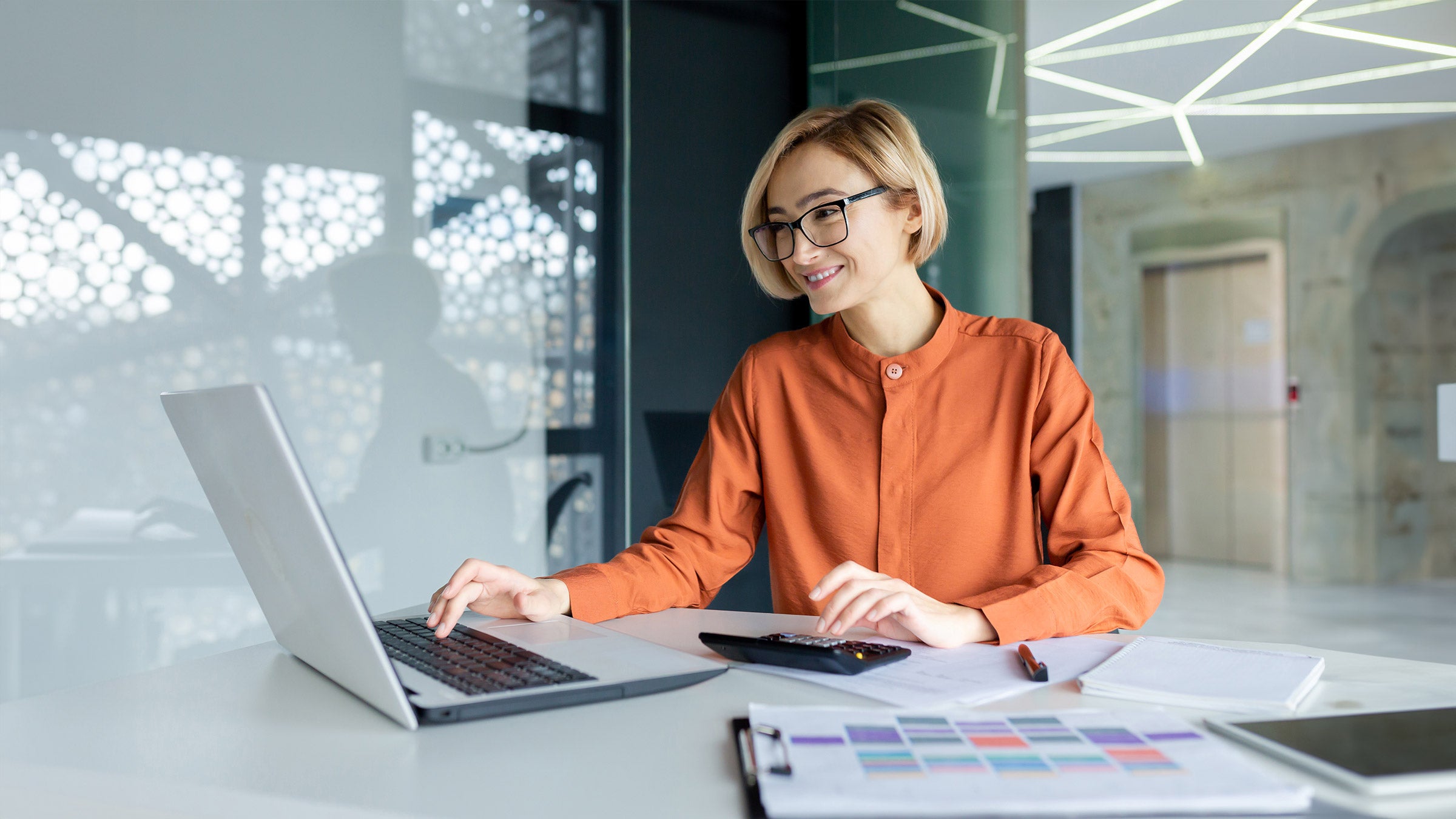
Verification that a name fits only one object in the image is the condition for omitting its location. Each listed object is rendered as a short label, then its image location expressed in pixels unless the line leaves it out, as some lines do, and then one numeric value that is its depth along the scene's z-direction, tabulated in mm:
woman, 1474
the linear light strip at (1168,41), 4090
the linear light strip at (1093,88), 5754
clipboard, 642
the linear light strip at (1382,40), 3535
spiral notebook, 848
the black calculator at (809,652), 959
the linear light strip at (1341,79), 3757
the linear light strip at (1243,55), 4277
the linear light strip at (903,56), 3504
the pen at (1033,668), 956
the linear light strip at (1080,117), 6484
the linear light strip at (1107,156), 7520
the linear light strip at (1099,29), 4771
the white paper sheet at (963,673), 890
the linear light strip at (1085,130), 6691
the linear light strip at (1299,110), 5111
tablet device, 636
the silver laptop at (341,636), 749
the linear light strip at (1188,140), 6535
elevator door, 7496
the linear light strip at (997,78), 3471
